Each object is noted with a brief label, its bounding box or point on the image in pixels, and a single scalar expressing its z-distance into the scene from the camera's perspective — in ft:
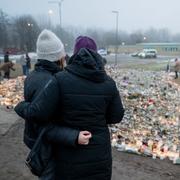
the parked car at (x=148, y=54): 210.38
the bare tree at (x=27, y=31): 255.70
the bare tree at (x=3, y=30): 251.80
